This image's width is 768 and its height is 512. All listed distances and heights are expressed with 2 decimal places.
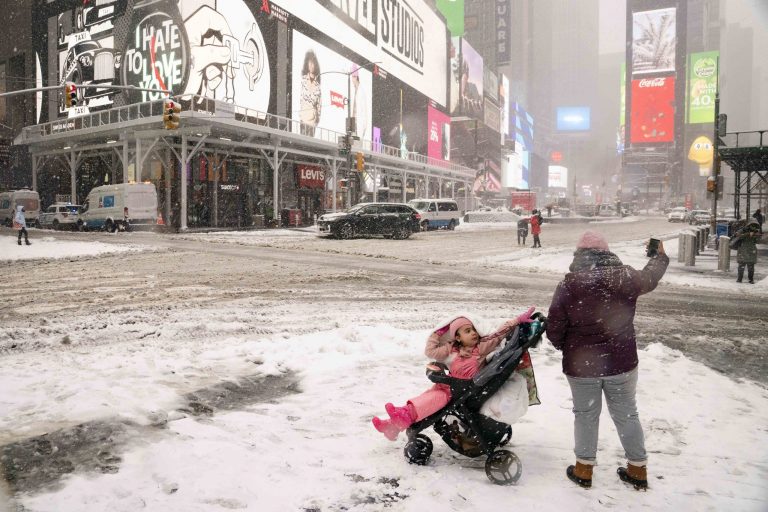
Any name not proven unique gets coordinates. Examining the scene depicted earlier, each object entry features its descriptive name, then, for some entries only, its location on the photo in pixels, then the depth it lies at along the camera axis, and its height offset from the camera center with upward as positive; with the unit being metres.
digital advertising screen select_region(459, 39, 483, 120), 93.25 +25.06
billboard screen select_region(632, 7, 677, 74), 136.50 +45.80
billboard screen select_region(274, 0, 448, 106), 47.41 +20.42
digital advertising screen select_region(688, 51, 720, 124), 146.00 +36.38
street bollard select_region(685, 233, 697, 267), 15.66 -0.80
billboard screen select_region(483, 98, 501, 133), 111.58 +22.79
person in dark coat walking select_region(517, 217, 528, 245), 22.61 -0.19
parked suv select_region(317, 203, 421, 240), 24.25 +0.08
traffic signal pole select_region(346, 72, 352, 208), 30.03 +4.27
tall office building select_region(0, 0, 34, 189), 41.50 +11.41
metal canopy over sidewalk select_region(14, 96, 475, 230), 28.83 +5.18
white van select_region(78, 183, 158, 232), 27.06 +0.85
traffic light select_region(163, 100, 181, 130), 22.78 +4.58
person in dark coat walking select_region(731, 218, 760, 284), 11.98 -0.50
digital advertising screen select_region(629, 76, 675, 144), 136.00 +28.35
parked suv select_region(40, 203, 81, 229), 29.95 +0.42
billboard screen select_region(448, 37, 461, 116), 87.75 +24.89
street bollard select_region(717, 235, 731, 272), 14.61 -0.87
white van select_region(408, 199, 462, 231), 34.21 +0.66
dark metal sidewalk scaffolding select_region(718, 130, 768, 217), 20.34 +2.55
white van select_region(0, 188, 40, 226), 33.09 +1.16
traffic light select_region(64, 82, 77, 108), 22.48 +5.37
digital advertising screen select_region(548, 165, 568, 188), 178.88 +14.87
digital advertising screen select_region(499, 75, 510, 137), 127.47 +28.49
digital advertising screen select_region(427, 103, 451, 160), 74.12 +12.65
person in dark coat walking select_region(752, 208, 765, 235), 17.58 +0.22
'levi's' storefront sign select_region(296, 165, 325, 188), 41.56 +3.69
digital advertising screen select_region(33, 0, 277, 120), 32.88 +11.49
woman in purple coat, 3.25 -0.73
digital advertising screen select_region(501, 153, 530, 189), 128.62 +12.87
